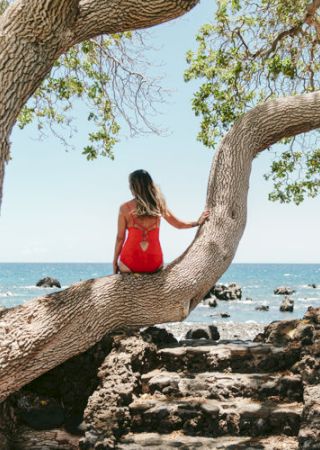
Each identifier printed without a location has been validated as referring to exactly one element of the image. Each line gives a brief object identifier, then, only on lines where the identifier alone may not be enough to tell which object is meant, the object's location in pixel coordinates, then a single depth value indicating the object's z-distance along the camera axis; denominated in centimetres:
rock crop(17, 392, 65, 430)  748
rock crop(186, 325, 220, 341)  1056
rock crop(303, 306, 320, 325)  813
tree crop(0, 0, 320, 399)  714
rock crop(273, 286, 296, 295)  5400
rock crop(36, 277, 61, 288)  6675
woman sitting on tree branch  809
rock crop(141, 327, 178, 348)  835
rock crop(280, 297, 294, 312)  3643
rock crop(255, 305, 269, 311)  3738
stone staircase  668
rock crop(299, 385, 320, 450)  618
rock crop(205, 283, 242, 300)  4453
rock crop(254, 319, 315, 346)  782
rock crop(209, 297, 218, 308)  3862
